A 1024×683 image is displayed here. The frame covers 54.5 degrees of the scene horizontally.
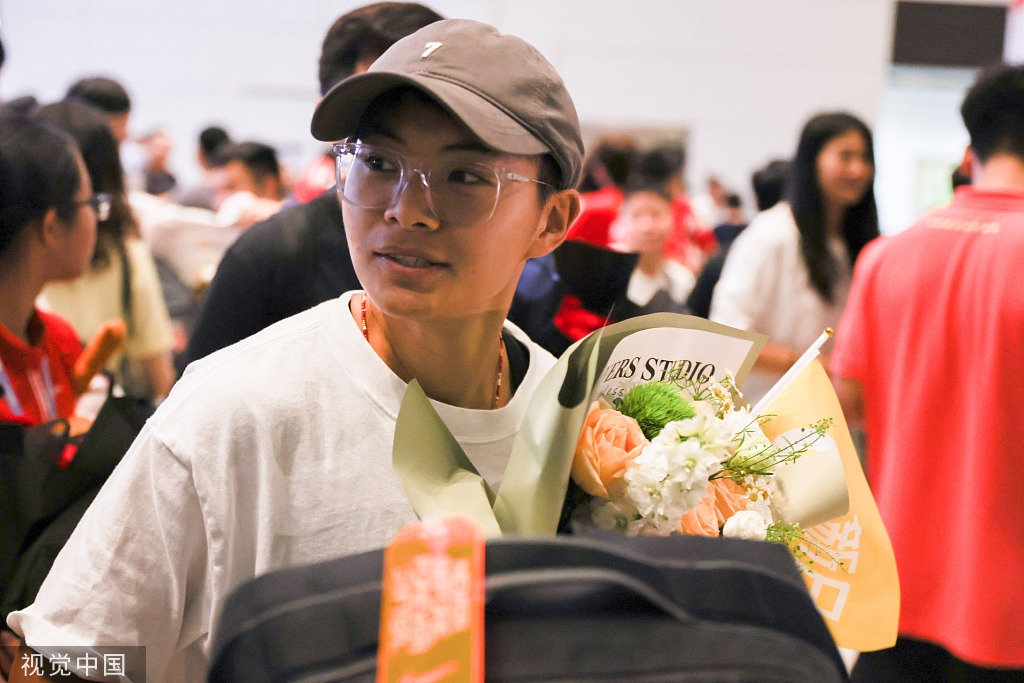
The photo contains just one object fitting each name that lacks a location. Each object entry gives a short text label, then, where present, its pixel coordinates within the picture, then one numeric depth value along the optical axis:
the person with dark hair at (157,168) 6.05
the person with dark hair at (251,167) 4.79
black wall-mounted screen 9.23
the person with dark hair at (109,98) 3.63
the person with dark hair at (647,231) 4.22
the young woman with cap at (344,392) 1.00
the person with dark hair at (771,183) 4.21
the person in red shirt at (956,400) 2.11
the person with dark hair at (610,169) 4.85
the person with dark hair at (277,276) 1.79
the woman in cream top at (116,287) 2.64
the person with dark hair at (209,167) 5.28
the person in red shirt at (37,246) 1.97
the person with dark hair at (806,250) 3.01
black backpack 0.69
